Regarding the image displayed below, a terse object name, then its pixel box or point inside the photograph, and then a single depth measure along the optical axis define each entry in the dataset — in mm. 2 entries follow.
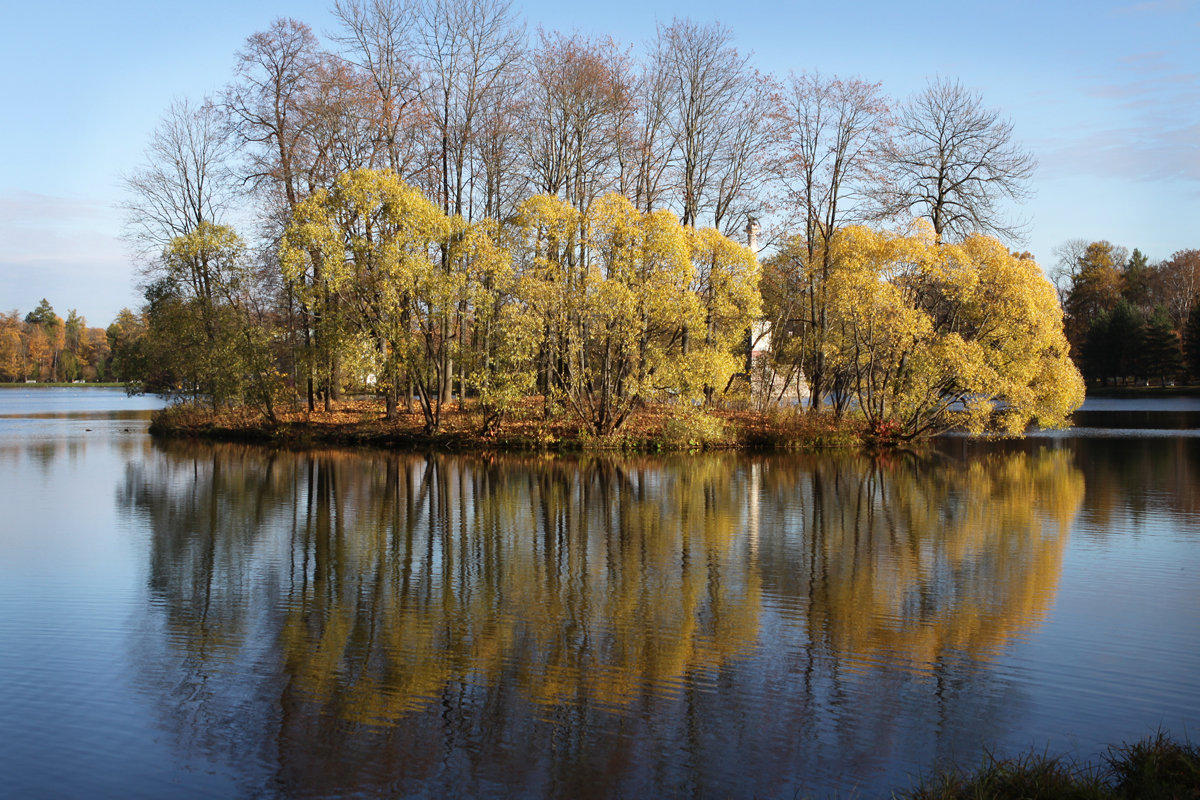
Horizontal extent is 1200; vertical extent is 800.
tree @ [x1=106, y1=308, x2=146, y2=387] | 42406
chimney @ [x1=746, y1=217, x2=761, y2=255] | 39700
